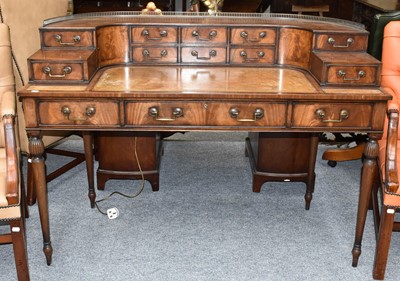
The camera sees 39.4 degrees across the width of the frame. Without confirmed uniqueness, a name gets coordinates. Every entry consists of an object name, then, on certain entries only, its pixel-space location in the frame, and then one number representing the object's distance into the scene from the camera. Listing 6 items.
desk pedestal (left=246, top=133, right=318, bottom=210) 3.70
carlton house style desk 2.64
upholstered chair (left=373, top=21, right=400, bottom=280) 2.70
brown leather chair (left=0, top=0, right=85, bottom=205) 3.62
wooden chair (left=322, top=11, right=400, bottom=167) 3.51
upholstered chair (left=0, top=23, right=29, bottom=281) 2.59
